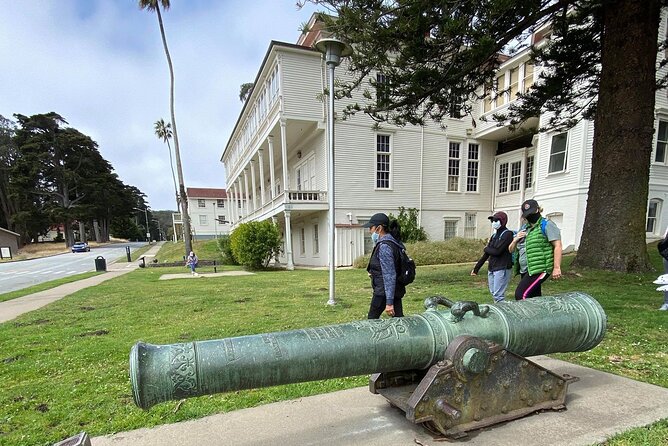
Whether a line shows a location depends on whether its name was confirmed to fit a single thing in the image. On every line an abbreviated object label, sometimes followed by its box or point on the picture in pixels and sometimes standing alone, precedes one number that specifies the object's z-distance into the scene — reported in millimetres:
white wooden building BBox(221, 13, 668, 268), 15281
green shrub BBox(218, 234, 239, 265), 20433
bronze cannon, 1568
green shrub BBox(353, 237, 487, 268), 15258
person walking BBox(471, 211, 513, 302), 4184
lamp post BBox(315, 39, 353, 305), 5843
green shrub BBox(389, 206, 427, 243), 17439
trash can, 18148
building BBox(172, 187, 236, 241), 59688
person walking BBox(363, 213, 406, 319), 3504
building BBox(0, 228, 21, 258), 40625
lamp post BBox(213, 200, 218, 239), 59784
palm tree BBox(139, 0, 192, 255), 21953
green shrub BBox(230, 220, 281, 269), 15711
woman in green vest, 3613
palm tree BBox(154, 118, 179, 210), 54781
